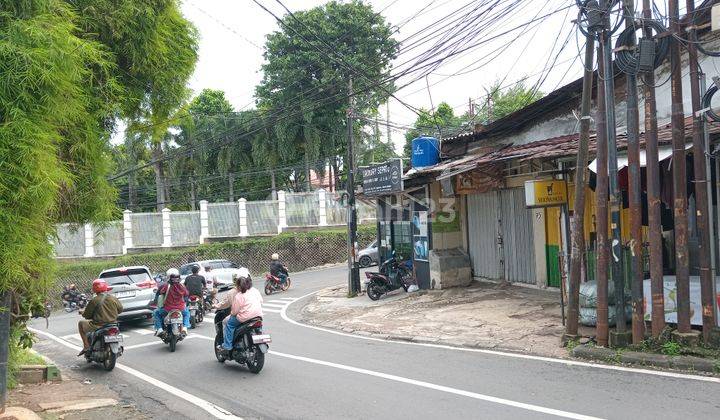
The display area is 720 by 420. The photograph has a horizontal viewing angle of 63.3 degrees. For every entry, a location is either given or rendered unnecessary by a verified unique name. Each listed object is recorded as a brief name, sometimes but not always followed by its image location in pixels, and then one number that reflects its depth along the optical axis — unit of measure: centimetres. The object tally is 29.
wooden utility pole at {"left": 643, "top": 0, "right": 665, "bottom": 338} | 815
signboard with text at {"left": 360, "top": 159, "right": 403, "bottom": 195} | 1642
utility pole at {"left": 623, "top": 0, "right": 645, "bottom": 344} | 827
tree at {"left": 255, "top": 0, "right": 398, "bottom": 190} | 2980
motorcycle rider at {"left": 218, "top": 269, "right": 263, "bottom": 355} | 870
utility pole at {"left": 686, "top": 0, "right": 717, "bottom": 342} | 785
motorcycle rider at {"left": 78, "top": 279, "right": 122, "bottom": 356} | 948
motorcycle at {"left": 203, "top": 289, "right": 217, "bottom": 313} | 1684
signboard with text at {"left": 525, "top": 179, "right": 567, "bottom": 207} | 1091
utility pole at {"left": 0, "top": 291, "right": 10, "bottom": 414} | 617
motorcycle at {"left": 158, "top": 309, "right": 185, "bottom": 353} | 1077
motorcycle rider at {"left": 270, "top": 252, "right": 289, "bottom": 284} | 2255
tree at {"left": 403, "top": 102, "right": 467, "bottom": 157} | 3650
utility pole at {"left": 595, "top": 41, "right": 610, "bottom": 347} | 855
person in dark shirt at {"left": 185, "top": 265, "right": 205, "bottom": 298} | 1444
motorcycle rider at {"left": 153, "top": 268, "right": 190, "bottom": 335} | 1093
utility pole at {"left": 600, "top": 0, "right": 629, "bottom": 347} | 840
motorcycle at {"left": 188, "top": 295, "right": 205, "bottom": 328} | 1413
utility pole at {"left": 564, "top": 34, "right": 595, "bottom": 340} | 868
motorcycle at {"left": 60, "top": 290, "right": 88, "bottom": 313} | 2300
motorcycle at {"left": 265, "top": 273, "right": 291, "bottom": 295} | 2222
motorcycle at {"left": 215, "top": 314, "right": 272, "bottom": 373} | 846
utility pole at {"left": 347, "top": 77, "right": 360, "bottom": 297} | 1869
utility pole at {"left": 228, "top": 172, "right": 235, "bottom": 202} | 3878
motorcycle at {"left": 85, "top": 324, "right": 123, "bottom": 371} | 949
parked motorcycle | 1702
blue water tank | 1692
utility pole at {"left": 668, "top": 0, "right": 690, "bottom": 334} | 802
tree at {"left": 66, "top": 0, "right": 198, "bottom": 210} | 648
